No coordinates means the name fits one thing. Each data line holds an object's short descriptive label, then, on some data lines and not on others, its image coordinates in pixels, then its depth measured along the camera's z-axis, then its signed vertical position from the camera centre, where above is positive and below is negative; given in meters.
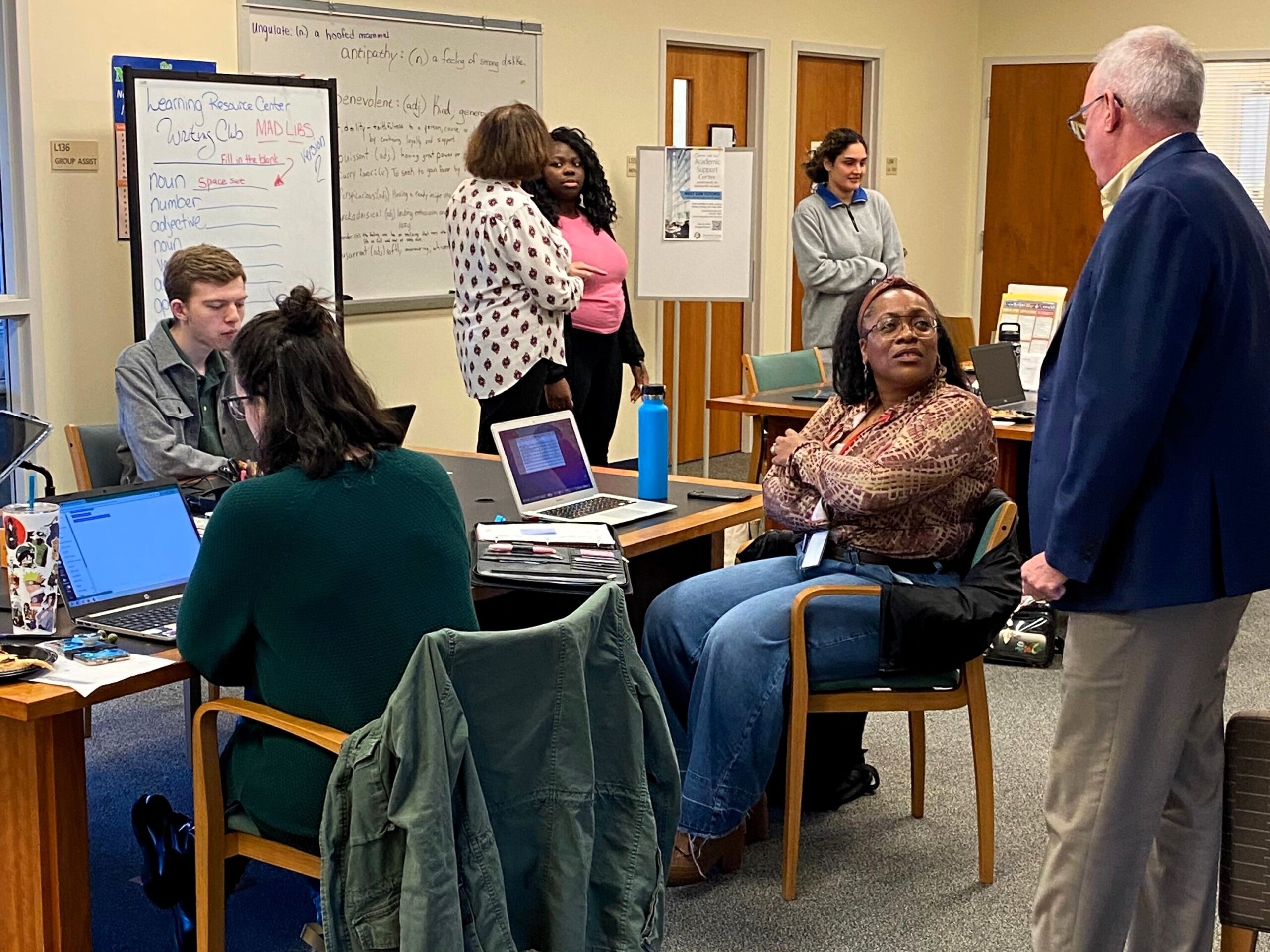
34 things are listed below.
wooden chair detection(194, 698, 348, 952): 2.13 -0.82
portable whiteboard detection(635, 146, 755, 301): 6.39 +0.04
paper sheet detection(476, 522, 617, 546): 2.71 -0.48
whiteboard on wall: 5.21 +0.60
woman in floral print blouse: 4.18 -0.02
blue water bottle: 3.12 -0.36
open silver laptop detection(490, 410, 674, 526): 3.01 -0.42
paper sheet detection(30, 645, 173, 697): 2.03 -0.55
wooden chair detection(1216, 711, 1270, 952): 1.93 -0.71
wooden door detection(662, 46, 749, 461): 6.93 -0.24
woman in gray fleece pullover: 5.86 +0.13
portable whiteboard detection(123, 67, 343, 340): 4.32 +0.25
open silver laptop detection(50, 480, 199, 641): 2.35 -0.46
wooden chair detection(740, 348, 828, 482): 5.04 -0.35
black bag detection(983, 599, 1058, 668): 4.18 -1.01
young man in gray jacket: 3.26 -0.25
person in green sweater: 2.00 -0.40
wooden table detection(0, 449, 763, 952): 2.02 -0.76
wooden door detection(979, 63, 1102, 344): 8.48 +0.48
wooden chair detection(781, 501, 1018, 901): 2.73 -0.77
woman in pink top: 4.98 -0.07
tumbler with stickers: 2.22 -0.44
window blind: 8.05 +0.83
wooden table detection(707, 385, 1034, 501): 4.28 -0.44
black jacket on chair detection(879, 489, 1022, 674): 2.68 -0.61
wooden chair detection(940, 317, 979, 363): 6.04 -0.25
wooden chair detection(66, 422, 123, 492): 3.43 -0.43
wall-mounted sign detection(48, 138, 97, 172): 4.44 +0.31
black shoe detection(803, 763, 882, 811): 3.20 -1.10
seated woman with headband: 2.75 -0.53
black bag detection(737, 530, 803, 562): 3.21 -0.58
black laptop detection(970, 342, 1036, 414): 4.51 -0.31
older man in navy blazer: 1.96 -0.27
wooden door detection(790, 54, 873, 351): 7.55 +0.84
